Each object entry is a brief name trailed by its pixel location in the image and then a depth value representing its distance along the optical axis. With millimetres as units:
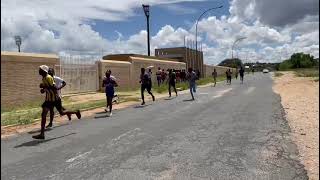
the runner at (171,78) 13472
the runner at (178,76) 23584
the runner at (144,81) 10743
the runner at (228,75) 24121
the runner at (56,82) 6418
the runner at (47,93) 5584
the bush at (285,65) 90341
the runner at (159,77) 20228
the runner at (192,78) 12487
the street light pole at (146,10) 24183
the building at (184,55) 36537
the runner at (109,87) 8400
